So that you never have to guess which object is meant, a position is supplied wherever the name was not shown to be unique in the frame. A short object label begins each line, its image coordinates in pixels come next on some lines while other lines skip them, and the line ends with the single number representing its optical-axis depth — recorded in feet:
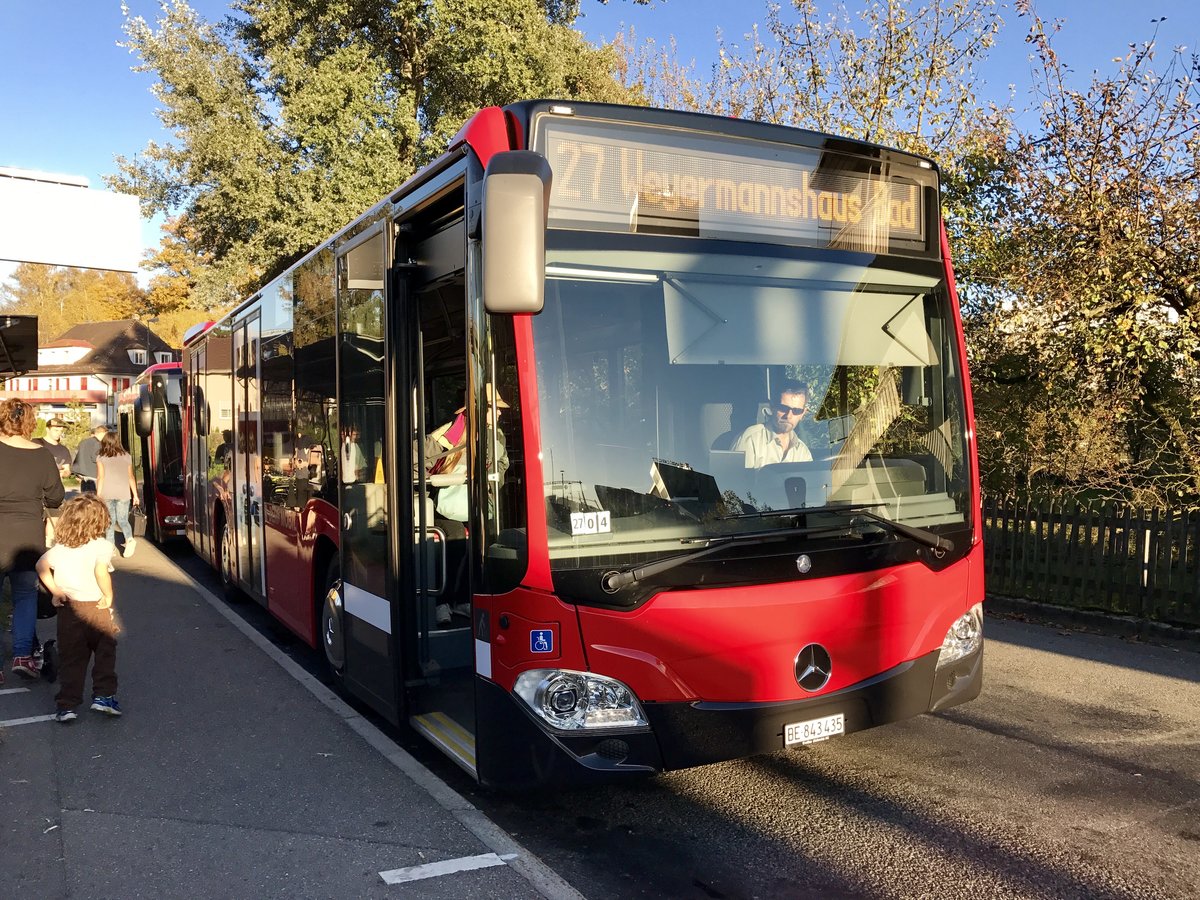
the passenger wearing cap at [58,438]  39.70
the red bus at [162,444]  49.06
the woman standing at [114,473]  42.98
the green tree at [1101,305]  31.04
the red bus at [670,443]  12.50
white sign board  32.14
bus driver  13.38
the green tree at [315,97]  61.36
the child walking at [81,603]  19.36
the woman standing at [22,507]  21.53
